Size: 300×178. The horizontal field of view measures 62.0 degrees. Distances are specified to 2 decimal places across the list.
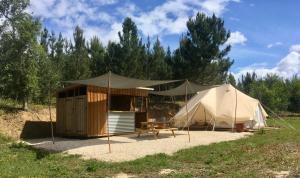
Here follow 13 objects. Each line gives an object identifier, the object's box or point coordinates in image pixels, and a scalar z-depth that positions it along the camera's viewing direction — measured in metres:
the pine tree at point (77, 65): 15.99
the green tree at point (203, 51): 17.48
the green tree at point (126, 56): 16.11
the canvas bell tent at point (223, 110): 12.44
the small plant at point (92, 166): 5.85
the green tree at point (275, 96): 22.45
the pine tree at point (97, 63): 16.41
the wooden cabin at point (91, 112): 10.56
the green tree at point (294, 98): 25.52
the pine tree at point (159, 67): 17.60
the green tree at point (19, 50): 11.61
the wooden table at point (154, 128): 9.81
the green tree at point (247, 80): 39.14
